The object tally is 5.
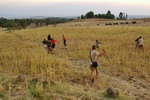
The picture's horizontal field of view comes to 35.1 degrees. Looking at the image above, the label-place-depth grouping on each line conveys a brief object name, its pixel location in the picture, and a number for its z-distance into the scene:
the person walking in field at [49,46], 16.14
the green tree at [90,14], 112.31
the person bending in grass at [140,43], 17.66
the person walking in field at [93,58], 9.53
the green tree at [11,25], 71.98
